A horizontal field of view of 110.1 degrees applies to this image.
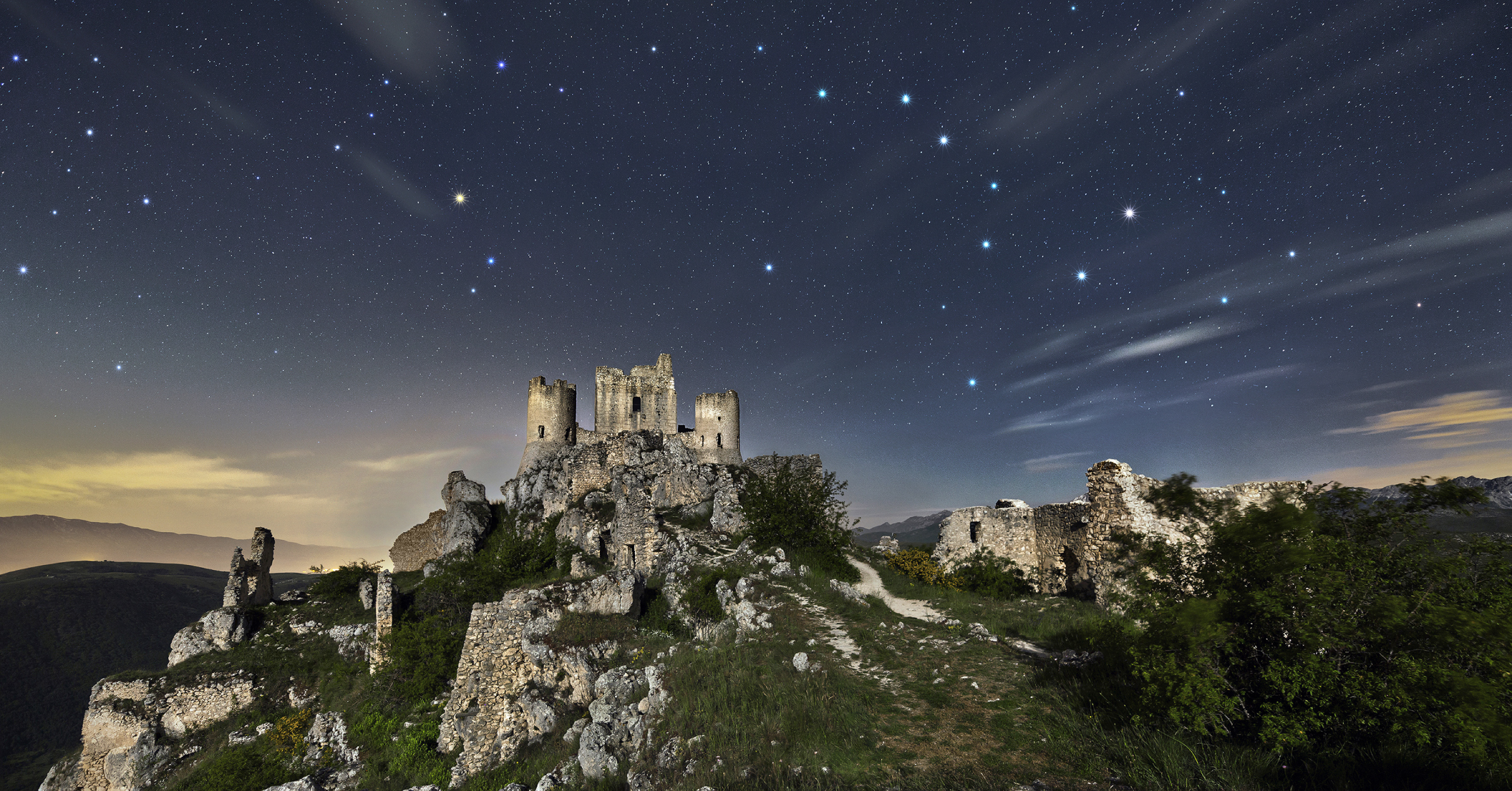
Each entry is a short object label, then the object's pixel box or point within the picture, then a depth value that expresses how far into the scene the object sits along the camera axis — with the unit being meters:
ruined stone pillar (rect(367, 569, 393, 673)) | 23.33
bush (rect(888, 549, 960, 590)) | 23.23
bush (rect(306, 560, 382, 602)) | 31.31
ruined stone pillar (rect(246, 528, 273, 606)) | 30.41
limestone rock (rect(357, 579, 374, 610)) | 29.05
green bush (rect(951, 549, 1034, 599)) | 21.83
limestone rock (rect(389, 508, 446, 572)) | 41.25
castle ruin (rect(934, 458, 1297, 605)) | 17.45
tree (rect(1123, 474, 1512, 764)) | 5.24
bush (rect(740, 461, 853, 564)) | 23.08
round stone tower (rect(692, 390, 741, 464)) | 50.62
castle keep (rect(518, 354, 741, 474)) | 49.28
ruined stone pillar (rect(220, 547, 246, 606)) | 28.97
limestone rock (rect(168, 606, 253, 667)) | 25.86
